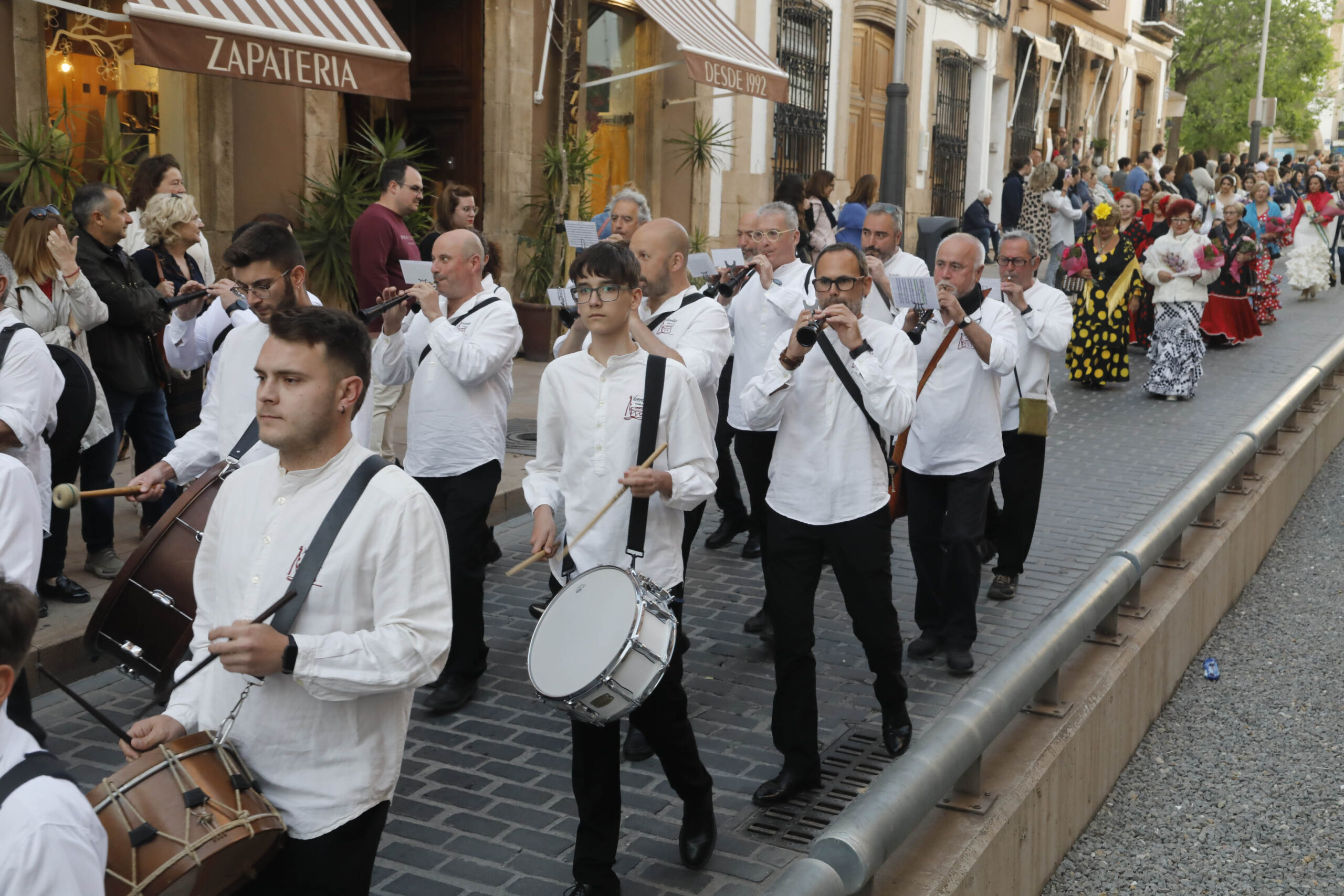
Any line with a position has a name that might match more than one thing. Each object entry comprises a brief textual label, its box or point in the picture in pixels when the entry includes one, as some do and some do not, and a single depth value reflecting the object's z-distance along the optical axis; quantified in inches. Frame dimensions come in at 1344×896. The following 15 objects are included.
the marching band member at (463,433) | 217.3
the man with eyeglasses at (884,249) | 283.9
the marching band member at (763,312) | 272.5
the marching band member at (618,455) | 164.2
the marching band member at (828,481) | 186.2
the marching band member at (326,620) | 110.8
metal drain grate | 176.6
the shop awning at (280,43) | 320.5
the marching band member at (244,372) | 174.1
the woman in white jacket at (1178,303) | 523.8
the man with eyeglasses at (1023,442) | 278.2
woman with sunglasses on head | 245.8
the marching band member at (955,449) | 237.8
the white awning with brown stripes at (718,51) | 535.2
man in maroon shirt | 344.8
